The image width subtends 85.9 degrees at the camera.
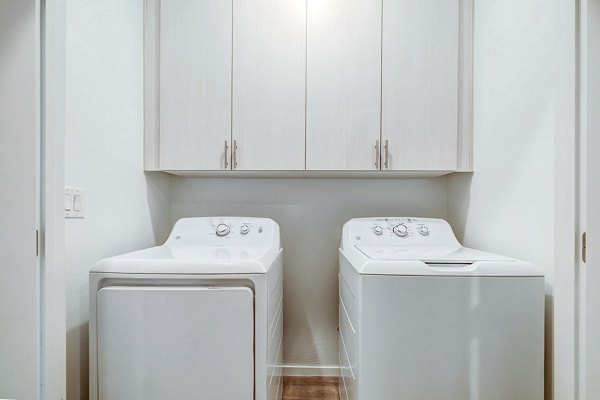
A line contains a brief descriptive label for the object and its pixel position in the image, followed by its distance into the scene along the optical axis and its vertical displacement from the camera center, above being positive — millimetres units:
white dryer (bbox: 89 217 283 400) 1104 -452
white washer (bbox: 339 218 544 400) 1076 -443
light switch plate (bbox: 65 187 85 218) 1156 -16
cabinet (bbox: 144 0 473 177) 1691 +618
